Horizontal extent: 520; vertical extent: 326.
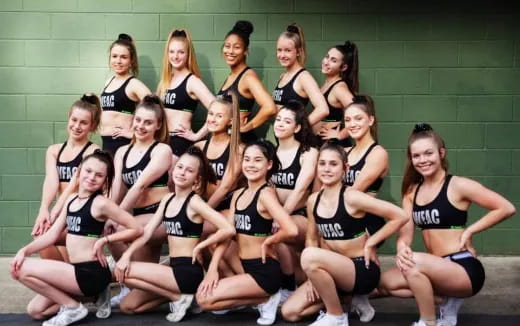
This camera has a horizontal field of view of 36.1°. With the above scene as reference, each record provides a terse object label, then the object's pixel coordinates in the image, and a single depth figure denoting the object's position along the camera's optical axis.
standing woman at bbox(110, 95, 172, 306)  5.63
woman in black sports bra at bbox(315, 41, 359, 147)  6.14
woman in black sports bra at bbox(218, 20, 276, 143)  6.15
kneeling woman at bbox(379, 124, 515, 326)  4.79
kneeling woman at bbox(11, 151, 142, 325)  5.02
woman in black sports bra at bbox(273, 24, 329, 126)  6.12
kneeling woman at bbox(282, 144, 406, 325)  4.87
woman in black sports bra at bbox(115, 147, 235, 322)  5.12
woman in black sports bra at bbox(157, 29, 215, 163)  6.21
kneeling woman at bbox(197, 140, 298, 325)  5.08
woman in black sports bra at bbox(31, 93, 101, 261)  5.66
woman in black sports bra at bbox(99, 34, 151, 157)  6.23
